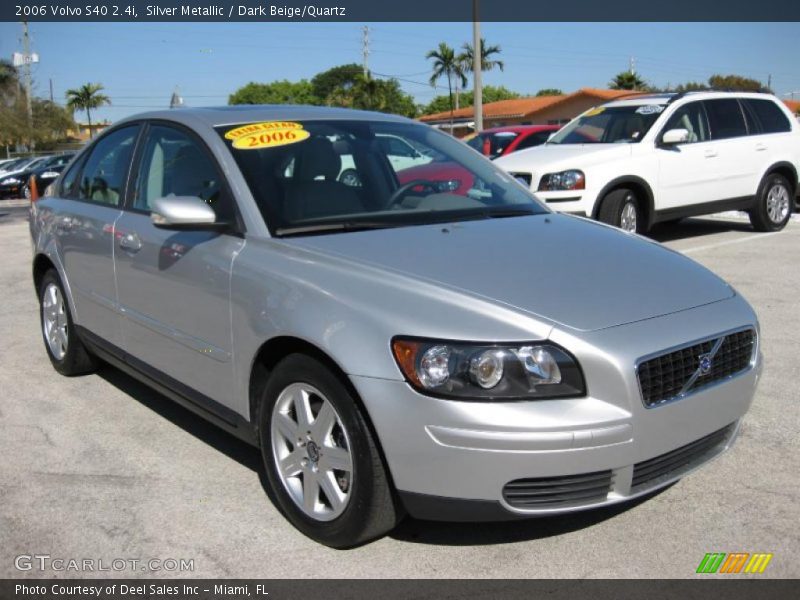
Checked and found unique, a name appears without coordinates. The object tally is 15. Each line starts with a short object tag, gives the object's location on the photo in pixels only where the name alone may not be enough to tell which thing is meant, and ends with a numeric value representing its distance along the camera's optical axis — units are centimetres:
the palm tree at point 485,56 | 4997
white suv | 912
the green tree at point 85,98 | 6712
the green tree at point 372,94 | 6041
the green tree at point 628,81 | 6688
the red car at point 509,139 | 1392
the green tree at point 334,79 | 10188
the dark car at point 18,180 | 2550
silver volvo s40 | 267
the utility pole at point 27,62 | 4500
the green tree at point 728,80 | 5675
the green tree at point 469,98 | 9931
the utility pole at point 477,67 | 2273
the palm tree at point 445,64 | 6159
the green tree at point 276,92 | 10469
